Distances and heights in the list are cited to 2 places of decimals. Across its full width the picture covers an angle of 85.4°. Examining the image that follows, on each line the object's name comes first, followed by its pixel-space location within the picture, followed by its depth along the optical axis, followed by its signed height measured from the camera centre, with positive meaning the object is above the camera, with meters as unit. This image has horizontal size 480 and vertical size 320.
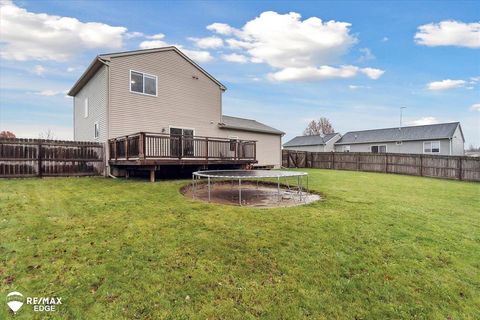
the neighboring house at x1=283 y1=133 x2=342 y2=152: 33.00 +2.18
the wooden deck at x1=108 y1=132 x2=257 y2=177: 10.12 +0.41
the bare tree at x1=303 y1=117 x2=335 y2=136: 49.91 +6.18
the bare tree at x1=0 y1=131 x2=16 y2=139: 32.09 +3.66
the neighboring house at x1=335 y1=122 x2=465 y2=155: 24.33 +1.79
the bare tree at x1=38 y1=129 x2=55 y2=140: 33.32 +3.61
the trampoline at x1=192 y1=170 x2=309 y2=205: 7.61 -1.01
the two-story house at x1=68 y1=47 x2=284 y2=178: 11.60 +2.80
